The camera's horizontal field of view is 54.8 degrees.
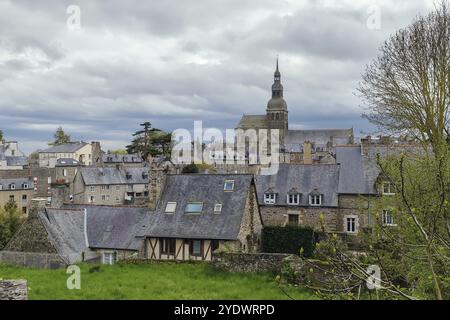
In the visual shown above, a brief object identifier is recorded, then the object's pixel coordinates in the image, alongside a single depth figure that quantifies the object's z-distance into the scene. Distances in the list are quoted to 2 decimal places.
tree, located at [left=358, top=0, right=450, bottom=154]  19.34
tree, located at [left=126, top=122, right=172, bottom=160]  94.50
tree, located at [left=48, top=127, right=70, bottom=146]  118.86
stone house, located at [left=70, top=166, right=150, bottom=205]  58.75
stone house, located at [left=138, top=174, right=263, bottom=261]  25.06
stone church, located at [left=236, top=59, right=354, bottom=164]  95.06
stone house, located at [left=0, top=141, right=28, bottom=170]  75.19
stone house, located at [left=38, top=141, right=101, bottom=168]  84.50
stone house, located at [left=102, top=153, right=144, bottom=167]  87.25
